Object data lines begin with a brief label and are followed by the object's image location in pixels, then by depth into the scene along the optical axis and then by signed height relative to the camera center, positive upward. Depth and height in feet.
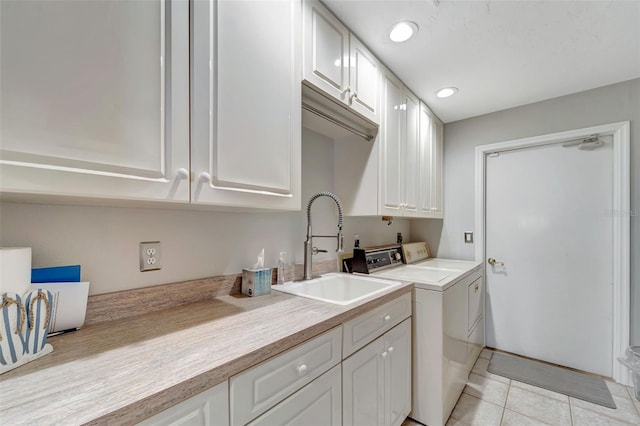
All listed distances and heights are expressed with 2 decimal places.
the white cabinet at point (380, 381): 3.77 -2.71
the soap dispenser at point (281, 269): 5.03 -1.07
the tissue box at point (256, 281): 4.30 -1.12
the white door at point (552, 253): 7.32 -1.26
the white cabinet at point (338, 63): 4.33 +2.69
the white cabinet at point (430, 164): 8.09 +1.51
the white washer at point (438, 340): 5.34 -2.69
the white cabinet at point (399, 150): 6.24 +1.56
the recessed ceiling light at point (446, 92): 7.35 +3.31
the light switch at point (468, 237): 9.16 -0.88
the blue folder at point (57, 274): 2.64 -0.63
